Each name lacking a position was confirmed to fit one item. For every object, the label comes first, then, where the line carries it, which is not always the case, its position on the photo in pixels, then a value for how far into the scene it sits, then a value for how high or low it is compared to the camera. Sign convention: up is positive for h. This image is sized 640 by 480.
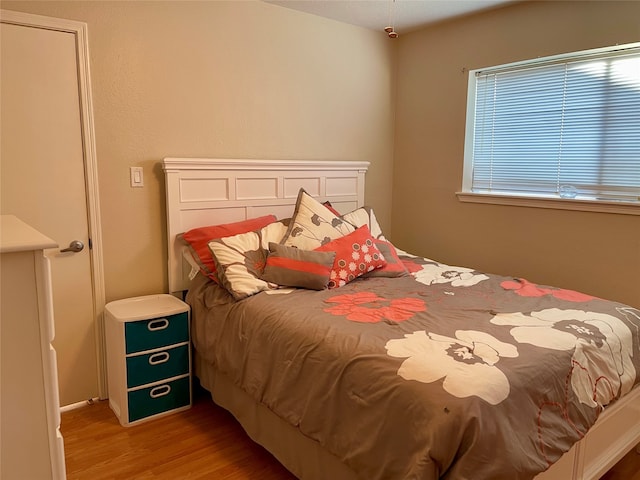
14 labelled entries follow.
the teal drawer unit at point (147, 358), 2.49 -0.97
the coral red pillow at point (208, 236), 2.69 -0.34
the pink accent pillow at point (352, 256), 2.68 -0.45
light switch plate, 2.74 +0.00
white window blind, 2.82 +0.32
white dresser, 1.08 -0.44
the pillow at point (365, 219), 3.17 -0.28
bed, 1.49 -0.65
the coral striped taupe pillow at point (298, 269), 2.55 -0.49
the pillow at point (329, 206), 3.14 -0.19
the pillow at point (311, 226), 2.79 -0.29
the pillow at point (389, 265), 2.85 -0.53
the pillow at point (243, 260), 2.49 -0.45
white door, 2.35 +0.03
